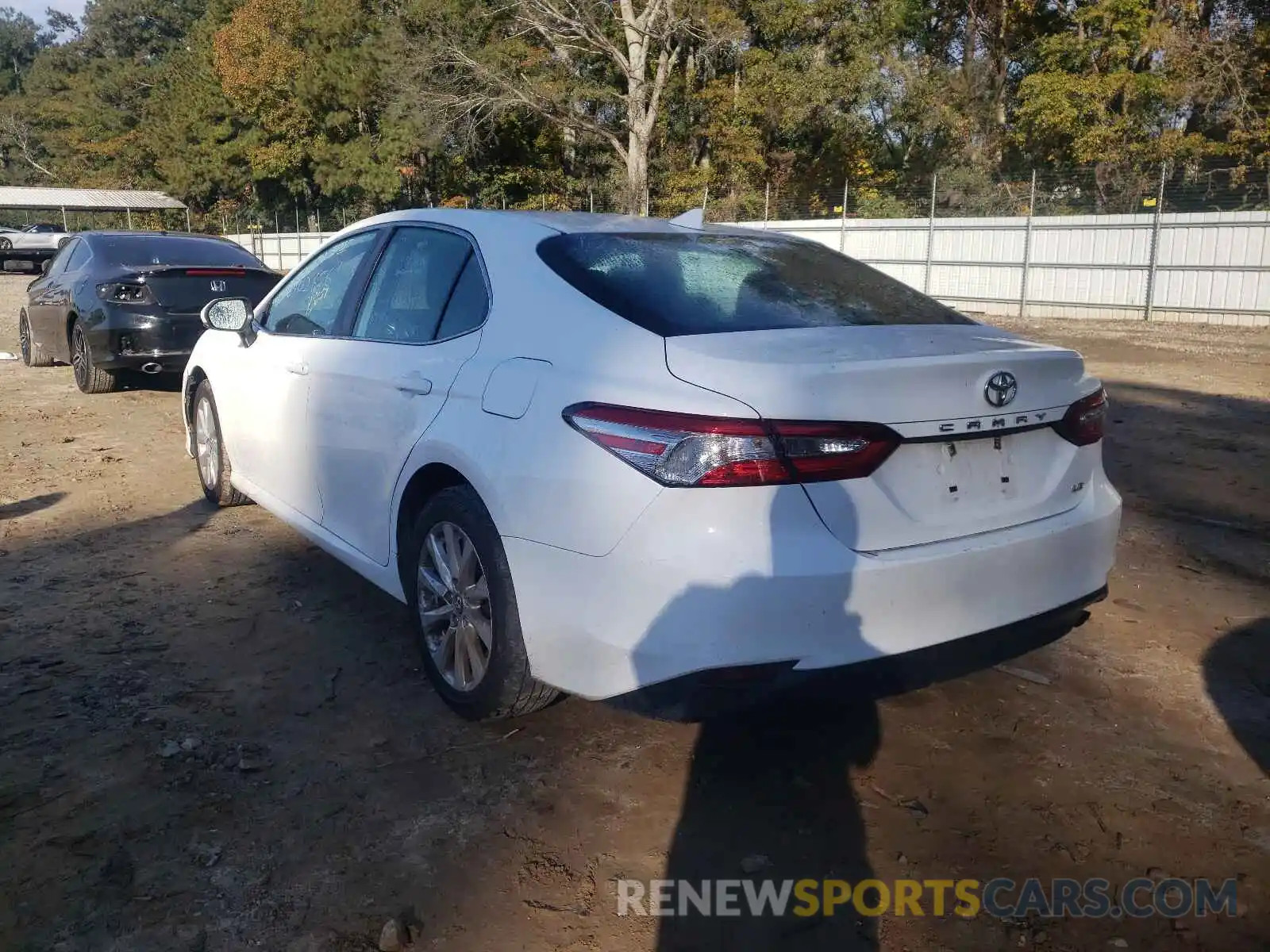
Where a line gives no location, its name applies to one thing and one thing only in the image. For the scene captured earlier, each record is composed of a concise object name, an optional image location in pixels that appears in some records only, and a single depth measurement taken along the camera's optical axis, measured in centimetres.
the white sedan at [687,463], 259
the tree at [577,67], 2892
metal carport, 5362
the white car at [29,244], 3459
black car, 914
